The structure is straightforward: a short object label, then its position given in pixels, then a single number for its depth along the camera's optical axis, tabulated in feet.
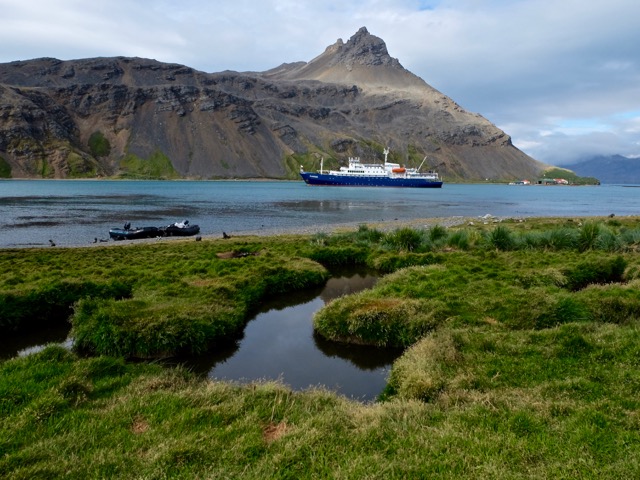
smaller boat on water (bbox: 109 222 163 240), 165.27
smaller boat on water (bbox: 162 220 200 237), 173.99
